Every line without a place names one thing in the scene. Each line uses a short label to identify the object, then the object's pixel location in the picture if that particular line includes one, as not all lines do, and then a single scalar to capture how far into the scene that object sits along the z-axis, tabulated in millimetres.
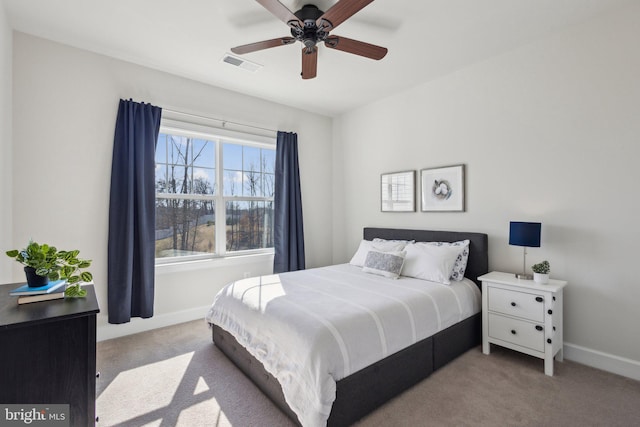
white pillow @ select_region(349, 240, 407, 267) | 3424
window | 3441
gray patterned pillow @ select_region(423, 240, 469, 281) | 2934
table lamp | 2494
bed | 1755
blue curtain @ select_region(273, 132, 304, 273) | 4133
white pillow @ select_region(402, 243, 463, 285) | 2855
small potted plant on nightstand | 2457
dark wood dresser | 1122
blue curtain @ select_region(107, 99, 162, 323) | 2932
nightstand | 2314
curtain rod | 3326
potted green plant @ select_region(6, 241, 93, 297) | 1379
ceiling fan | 1863
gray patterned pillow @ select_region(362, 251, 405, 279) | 3026
